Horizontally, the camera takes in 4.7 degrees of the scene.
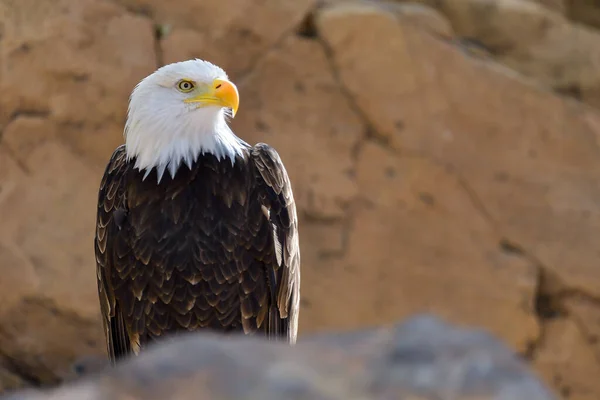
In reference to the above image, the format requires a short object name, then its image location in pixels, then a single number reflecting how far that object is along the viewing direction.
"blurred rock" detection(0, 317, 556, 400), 6.01
